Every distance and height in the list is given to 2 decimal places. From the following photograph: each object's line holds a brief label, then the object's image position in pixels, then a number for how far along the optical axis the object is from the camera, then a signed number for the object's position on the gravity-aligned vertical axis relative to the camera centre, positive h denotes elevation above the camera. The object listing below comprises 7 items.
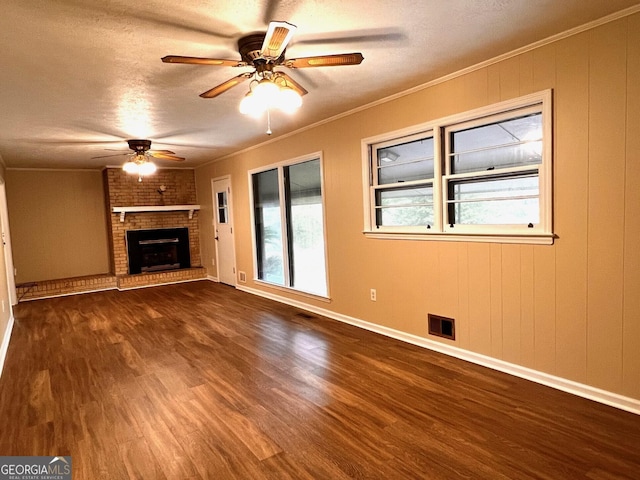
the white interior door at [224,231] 6.95 -0.17
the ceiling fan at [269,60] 1.99 +0.91
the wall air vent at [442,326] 3.34 -1.00
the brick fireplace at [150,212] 7.30 +0.26
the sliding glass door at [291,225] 4.97 -0.09
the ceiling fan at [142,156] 5.12 +0.93
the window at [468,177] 2.75 +0.29
